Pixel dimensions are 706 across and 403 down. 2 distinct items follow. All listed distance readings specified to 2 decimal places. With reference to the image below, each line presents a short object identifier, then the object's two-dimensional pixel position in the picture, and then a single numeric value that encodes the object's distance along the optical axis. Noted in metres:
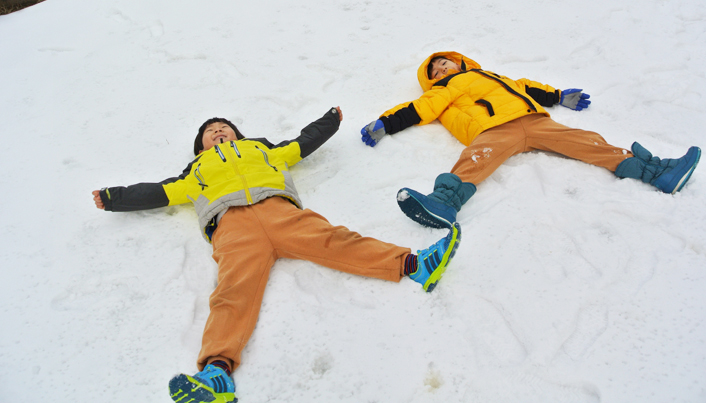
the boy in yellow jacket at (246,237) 1.88
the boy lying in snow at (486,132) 2.47
